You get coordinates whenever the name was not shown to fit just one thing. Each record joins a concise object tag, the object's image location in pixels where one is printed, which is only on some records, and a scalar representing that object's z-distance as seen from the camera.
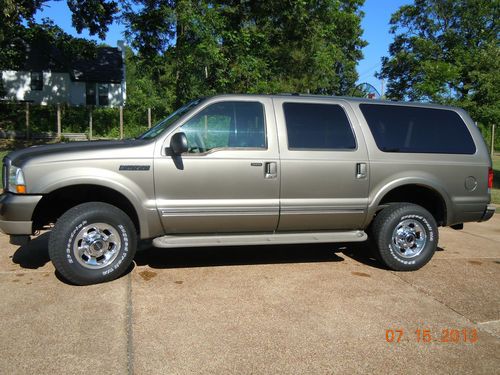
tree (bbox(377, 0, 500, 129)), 16.58
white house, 33.94
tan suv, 4.39
